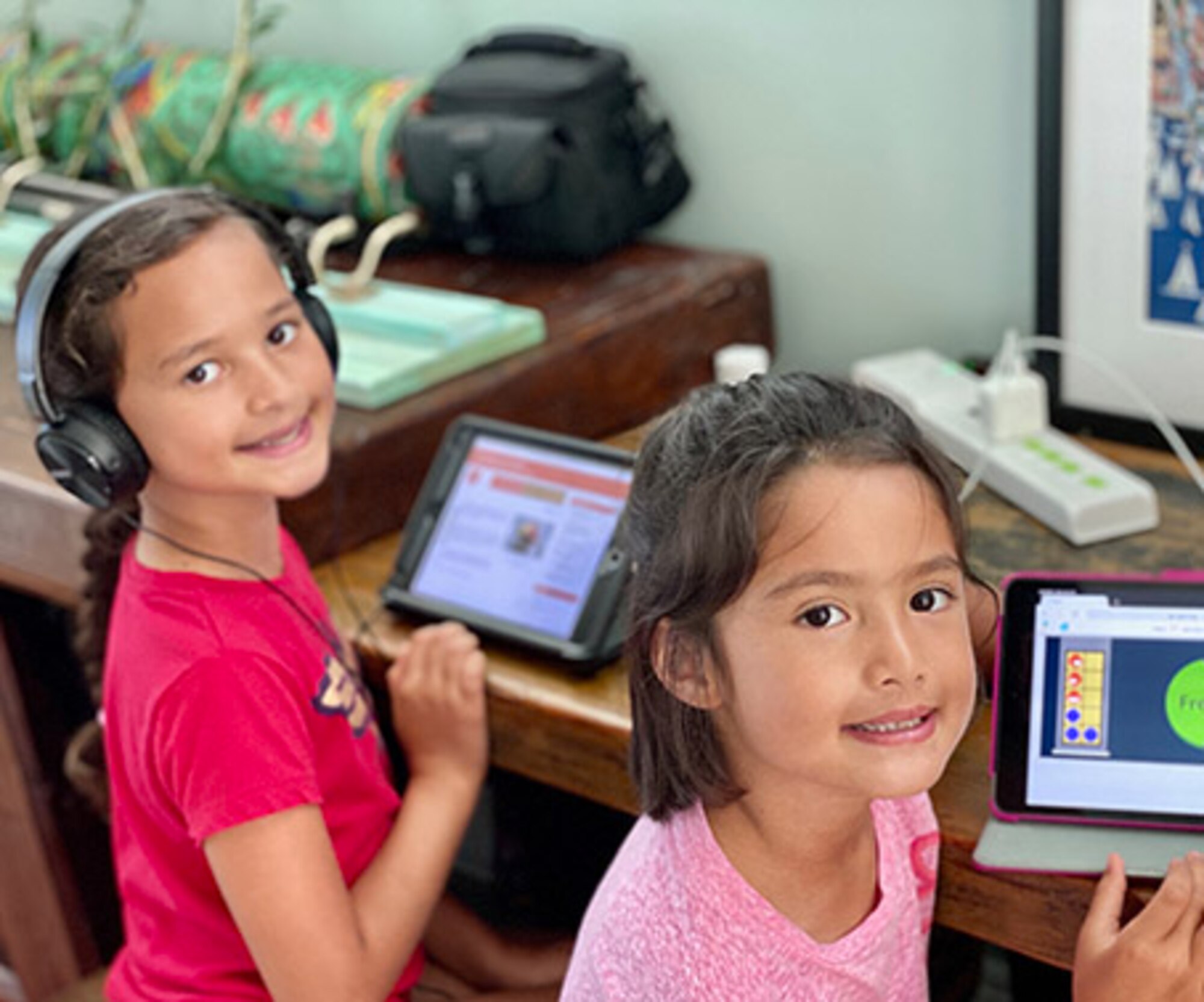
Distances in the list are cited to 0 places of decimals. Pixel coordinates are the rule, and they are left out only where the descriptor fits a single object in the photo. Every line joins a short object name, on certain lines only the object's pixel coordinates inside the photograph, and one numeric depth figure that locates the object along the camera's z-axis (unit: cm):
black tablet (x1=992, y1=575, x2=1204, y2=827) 108
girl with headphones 120
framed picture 146
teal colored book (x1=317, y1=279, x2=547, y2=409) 161
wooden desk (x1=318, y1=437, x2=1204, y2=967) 108
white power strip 142
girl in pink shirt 96
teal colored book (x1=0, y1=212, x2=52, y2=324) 197
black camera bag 183
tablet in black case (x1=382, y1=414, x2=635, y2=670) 135
